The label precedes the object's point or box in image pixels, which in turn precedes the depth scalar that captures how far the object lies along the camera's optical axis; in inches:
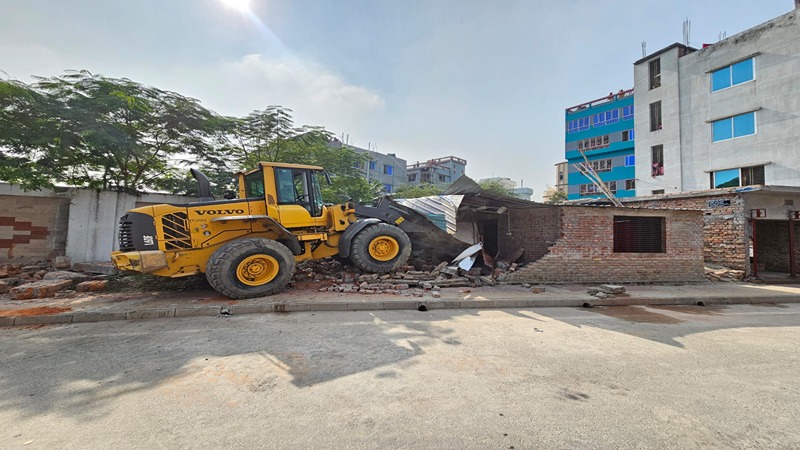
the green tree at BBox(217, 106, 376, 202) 497.0
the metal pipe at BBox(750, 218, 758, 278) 414.7
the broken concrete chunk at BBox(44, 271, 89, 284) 299.0
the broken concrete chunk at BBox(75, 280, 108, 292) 277.9
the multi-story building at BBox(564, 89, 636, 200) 1175.6
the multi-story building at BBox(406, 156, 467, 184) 1956.2
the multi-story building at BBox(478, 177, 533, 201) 2603.8
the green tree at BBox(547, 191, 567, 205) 1492.9
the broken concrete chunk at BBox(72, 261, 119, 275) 338.6
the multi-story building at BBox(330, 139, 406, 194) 1632.6
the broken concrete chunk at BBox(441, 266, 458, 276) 333.1
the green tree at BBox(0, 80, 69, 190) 313.1
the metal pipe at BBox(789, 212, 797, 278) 430.6
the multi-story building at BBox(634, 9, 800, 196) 640.4
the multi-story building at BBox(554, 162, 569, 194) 2061.0
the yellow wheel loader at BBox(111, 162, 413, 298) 248.1
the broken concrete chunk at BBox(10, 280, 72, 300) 253.4
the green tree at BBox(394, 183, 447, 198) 1104.8
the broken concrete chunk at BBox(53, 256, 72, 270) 350.3
